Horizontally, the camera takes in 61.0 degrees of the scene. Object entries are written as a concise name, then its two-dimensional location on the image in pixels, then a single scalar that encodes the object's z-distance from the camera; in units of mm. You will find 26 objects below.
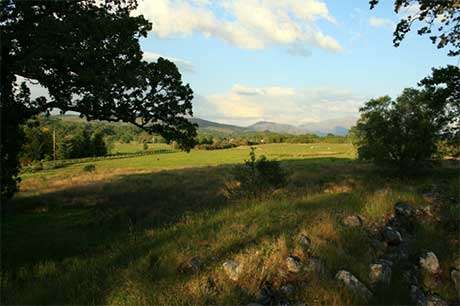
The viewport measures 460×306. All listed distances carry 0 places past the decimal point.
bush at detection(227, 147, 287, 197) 16072
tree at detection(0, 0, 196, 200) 14547
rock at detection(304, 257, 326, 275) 6891
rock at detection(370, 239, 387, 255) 8180
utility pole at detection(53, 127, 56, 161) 103812
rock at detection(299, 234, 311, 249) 7652
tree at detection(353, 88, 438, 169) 32062
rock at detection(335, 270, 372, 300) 6512
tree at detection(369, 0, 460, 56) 12484
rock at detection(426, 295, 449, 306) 6695
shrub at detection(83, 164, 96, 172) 65912
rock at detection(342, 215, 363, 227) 8946
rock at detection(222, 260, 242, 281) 6676
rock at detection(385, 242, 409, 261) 8122
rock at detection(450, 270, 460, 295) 7252
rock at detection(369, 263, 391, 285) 7065
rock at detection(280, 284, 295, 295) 6332
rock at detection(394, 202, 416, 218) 10020
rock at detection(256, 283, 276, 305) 6160
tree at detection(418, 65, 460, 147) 14391
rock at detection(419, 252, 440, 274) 7680
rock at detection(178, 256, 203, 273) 7047
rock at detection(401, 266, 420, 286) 7305
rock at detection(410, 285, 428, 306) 6672
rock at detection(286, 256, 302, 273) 6879
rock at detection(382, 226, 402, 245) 8719
